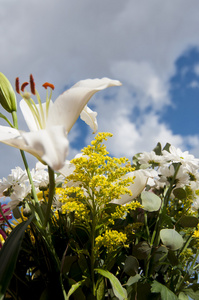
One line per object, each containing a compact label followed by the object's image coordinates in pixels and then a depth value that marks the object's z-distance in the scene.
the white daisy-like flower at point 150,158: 0.64
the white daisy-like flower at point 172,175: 0.60
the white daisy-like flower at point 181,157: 0.58
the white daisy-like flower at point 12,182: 0.61
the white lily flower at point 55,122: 0.29
